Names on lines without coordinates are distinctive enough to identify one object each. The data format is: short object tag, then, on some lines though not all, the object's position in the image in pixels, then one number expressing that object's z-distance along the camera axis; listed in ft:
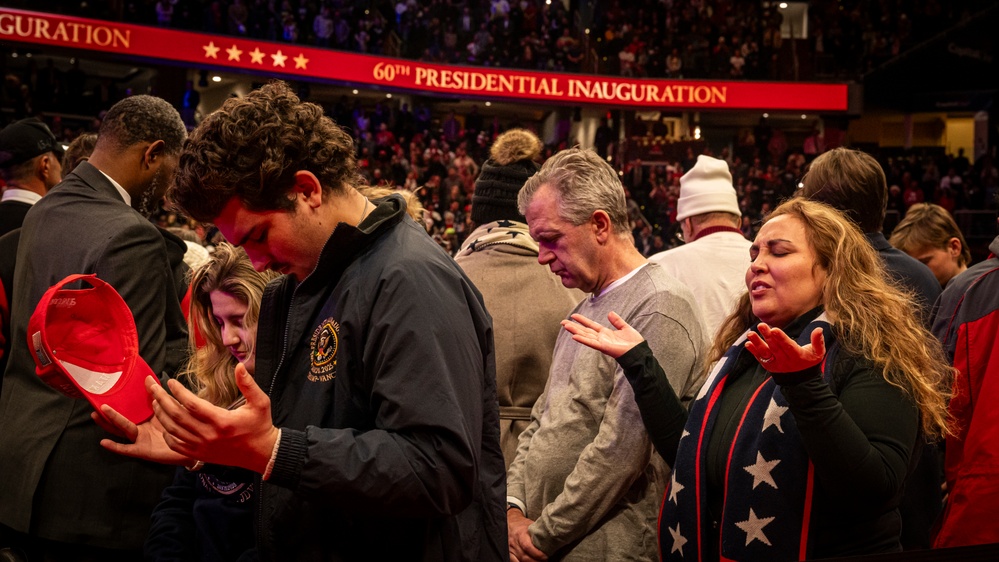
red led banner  52.19
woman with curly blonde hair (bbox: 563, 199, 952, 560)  5.98
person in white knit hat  10.84
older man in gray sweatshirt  7.57
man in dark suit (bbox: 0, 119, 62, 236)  12.11
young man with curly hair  4.61
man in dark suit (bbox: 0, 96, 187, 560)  8.20
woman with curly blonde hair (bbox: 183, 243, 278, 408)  7.99
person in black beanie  9.47
